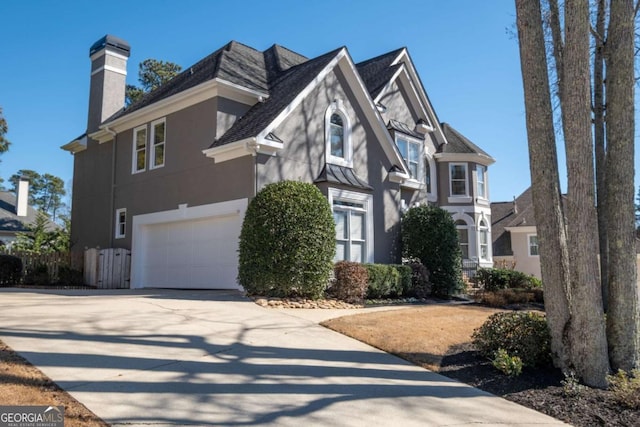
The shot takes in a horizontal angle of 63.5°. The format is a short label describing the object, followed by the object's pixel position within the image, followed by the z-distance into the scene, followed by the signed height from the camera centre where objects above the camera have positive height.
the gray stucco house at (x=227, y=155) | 14.82 +3.53
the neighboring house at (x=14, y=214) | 34.22 +3.68
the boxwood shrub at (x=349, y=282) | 13.13 -0.41
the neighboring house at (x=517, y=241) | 29.42 +1.47
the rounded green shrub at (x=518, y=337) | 6.96 -0.98
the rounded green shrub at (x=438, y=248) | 16.67 +0.59
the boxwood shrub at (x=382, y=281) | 13.98 -0.41
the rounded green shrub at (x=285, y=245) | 11.91 +0.50
